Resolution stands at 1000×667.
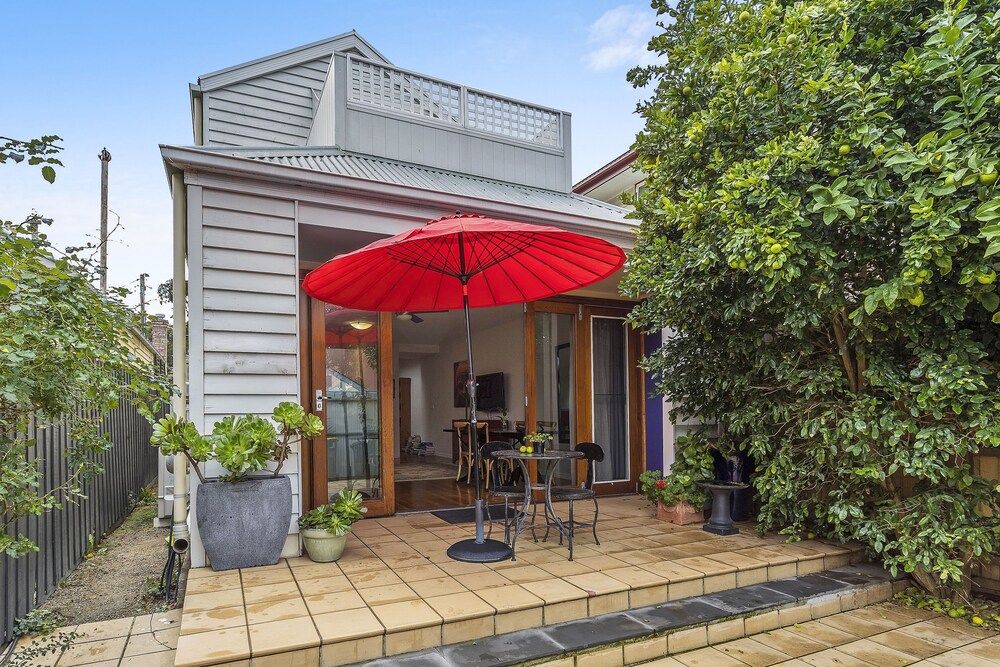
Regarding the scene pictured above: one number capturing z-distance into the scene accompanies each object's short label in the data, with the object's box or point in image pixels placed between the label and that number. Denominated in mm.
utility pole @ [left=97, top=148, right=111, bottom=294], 10844
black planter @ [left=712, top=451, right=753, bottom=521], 4875
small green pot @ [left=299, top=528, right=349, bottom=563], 3561
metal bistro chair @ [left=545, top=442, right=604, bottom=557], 3891
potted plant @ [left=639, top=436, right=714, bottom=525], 4676
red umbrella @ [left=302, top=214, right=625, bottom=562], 3273
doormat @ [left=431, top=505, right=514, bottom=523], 4953
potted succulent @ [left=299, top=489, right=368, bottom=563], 3566
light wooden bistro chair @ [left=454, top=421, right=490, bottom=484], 7520
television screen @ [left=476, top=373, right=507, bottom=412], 8668
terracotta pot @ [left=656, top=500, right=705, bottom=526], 4707
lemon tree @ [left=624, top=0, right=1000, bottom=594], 2693
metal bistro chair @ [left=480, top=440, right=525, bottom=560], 4035
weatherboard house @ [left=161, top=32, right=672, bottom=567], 3678
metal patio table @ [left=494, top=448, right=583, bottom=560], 3812
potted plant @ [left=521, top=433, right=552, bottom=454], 3988
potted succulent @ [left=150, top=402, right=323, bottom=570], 3312
